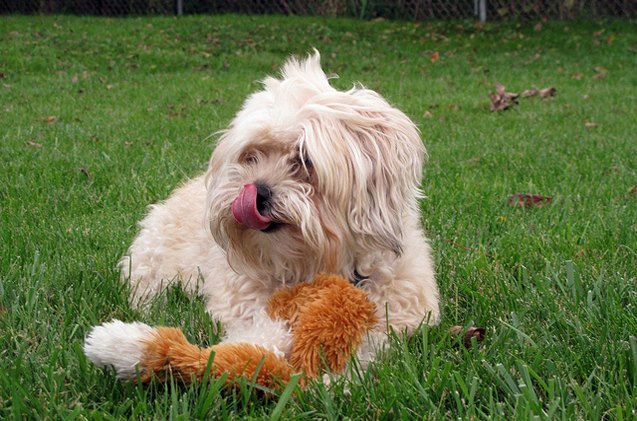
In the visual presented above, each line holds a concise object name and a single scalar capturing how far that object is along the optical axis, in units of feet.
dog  7.88
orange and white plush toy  6.49
